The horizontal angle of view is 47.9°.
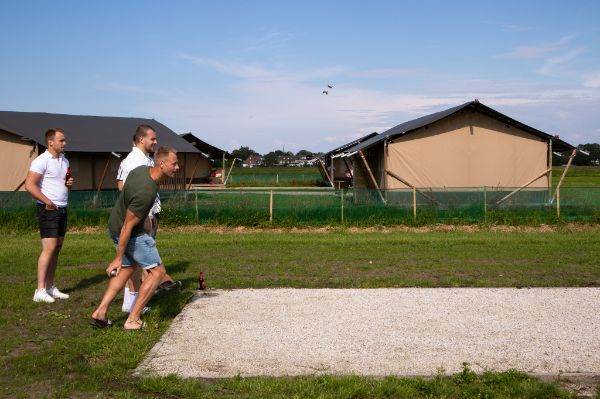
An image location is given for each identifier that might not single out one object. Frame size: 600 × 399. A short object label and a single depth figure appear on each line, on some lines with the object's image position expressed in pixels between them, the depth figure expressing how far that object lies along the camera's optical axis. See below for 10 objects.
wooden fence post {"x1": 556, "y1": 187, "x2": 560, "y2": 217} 18.25
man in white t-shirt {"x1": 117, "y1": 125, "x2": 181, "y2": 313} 7.75
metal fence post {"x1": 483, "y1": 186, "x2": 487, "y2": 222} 18.17
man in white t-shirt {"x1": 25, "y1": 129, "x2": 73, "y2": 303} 8.18
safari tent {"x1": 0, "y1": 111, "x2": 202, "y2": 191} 26.25
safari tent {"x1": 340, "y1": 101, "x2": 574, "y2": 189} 23.95
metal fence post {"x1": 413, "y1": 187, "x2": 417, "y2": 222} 17.98
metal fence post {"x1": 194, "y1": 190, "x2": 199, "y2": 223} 18.05
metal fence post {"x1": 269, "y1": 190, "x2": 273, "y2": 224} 18.09
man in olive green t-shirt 6.53
